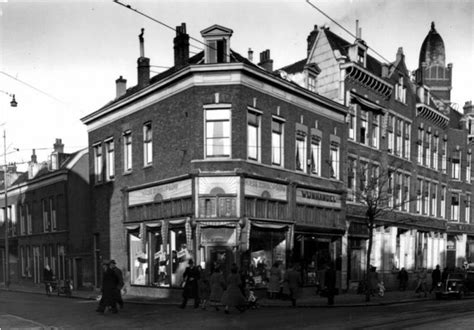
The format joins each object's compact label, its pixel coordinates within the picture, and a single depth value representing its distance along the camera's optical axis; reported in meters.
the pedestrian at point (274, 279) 21.05
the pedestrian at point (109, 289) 16.05
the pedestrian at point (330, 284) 20.20
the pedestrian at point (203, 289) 18.17
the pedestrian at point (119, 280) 16.34
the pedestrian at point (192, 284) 18.03
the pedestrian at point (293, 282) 19.72
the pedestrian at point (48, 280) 27.91
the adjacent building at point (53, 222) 30.84
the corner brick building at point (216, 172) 21.20
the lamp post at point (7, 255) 31.51
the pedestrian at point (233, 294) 15.90
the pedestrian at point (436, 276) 26.91
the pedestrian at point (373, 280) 23.77
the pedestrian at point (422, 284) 25.67
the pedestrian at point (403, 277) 30.08
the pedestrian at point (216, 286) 17.61
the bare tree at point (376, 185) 27.50
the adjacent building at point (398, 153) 29.11
